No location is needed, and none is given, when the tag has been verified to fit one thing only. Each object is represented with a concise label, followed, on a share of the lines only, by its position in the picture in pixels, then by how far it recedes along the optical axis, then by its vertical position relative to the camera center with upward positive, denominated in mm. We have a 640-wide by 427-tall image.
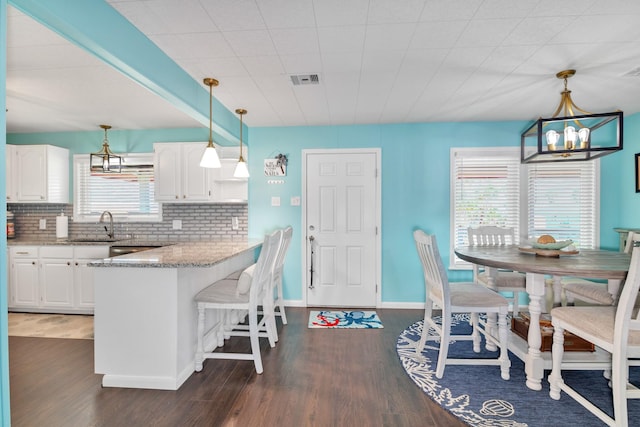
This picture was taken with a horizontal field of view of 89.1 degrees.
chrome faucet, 4218 -188
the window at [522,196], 3871 +185
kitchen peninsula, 2215 -771
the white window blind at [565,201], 3857 +123
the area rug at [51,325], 3195 -1202
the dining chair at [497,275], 2957 -602
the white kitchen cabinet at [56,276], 3762 -746
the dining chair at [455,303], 2305 -669
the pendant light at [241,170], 3312 +424
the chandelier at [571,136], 2214 +532
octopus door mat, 3447 -1206
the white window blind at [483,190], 3936 +262
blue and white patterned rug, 1896 -1210
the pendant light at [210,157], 2654 +445
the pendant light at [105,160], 3968 +656
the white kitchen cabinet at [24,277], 3793 -765
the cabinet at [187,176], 3926 +428
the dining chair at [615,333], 1657 -679
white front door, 4082 -196
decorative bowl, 2484 -258
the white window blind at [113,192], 4309 +260
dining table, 1955 -366
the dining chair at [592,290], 2584 -666
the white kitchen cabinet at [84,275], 3748 -733
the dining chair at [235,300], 2393 -657
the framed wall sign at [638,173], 3529 +416
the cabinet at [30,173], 4039 +481
